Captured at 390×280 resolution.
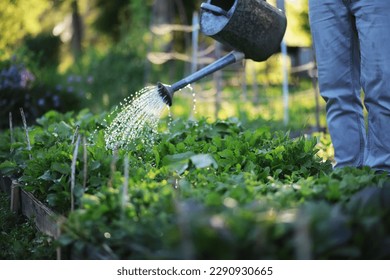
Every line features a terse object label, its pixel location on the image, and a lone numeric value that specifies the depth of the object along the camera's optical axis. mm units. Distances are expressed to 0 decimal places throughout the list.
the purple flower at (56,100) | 12798
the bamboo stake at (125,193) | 4167
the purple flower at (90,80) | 15740
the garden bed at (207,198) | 3410
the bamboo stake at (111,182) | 4721
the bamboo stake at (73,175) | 4918
